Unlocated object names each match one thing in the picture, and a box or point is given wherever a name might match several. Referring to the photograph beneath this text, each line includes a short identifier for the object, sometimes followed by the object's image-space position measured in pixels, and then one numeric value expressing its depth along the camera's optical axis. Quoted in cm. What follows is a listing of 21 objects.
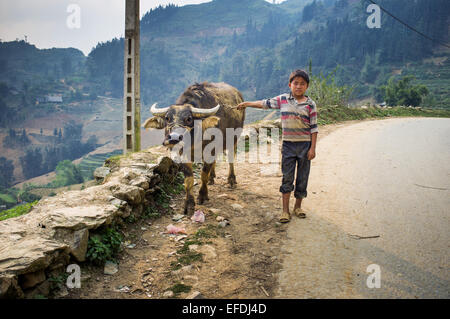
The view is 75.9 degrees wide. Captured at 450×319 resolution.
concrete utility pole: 645
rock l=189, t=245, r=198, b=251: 354
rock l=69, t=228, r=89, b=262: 294
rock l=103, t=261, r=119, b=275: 310
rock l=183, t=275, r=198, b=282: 298
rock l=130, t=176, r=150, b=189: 439
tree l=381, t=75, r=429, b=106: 2969
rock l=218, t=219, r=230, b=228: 410
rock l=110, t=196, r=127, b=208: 378
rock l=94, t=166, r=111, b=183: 522
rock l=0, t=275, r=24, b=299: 221
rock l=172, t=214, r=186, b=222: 442
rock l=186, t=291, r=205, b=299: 262
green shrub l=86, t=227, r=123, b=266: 312
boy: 376
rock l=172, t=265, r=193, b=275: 311
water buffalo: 423
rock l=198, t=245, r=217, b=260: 338
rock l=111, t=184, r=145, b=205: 399
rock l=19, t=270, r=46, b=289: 245
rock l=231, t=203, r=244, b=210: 467
